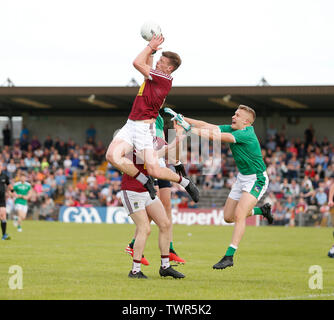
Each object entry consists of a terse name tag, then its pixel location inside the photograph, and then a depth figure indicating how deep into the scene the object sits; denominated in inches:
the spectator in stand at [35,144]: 1624.0
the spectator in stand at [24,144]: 1640.0
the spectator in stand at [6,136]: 1681.8
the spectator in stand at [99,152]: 1593.3
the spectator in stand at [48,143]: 1626.5
